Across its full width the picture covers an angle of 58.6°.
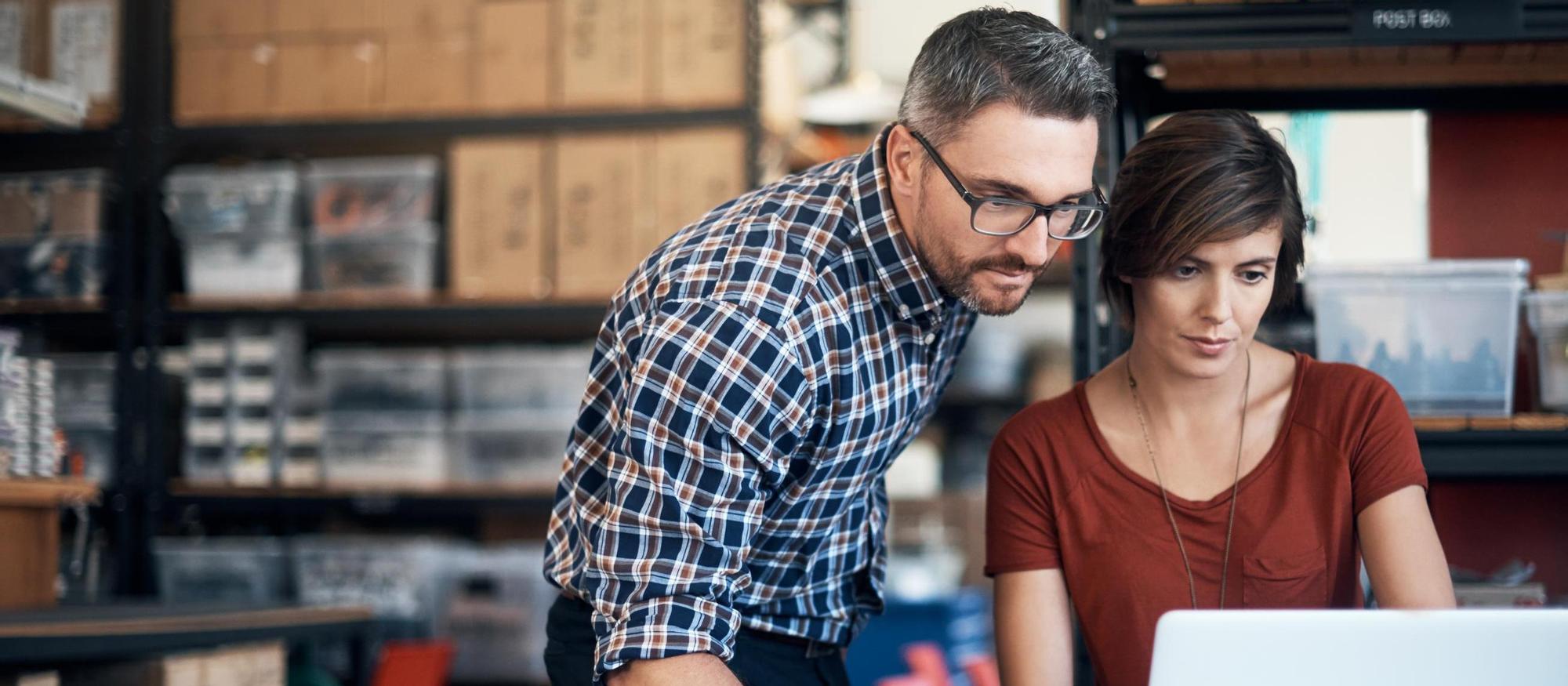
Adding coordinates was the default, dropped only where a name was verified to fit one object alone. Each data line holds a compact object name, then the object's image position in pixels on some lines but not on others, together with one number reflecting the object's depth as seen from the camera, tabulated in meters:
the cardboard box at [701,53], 3.53
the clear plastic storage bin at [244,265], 3.70
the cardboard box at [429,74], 3.66
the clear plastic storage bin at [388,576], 3.58
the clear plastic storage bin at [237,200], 3.68
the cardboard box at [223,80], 3.75
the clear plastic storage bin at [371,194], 3.66
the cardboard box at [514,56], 3.63
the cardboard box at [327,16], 3.70
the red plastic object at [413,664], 3.14
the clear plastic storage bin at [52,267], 3.67
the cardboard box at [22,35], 3.74
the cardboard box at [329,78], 3.69
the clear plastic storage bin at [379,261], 3.65
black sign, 1.50
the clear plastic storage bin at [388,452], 3.67
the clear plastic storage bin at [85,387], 3.69
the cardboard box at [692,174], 3.49
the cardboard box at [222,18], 3.76
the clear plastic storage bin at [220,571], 3.69
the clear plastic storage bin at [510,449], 3.65
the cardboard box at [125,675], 2.30
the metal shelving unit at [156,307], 3.63
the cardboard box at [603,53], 3.58
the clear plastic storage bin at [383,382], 3.69
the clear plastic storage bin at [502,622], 3.57
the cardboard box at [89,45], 3.78
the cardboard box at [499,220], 3.60
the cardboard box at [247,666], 2.47
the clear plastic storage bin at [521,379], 3.64
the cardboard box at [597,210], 3.54
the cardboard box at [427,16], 3.67
